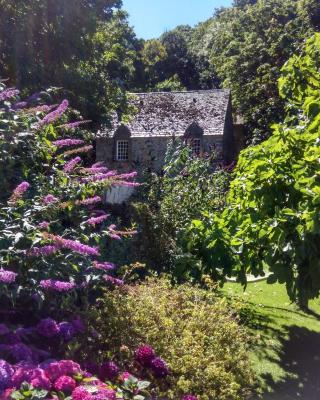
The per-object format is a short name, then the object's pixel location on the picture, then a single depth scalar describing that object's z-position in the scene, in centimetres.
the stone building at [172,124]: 3127
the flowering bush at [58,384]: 257
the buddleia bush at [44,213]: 349
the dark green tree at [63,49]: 1362
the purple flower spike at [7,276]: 310
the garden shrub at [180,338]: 373
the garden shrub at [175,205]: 744
